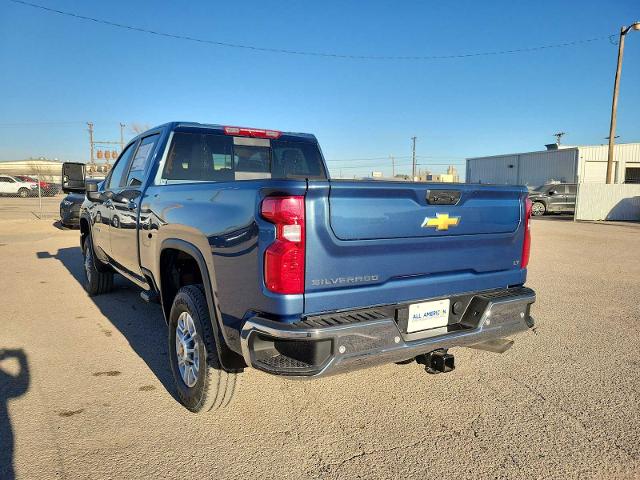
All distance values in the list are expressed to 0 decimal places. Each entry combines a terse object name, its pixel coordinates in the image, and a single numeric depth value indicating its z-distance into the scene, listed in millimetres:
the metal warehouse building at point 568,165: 33344
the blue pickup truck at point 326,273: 2314
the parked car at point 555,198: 22155
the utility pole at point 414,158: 76688
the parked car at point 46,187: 33375
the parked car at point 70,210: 14430
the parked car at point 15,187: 33781
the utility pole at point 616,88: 21244
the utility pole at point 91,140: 75188
